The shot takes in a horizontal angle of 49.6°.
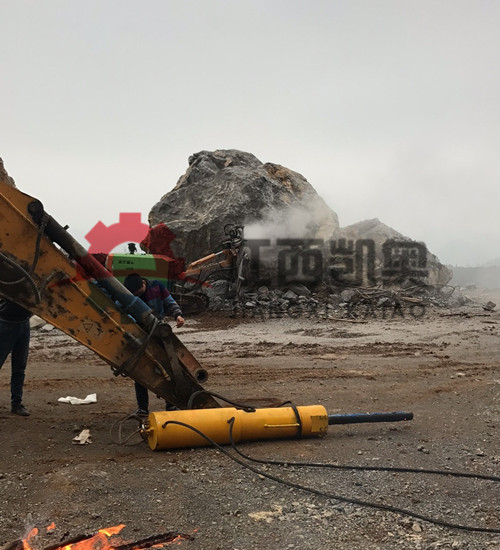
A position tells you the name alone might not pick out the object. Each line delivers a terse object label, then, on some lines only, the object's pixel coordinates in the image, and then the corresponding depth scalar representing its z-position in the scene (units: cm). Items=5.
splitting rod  429
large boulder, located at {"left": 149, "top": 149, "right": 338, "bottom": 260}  1973
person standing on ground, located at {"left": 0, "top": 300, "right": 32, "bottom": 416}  515
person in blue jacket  538
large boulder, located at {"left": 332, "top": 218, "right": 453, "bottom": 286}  2012
